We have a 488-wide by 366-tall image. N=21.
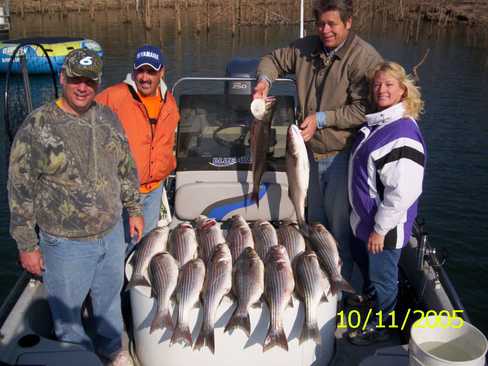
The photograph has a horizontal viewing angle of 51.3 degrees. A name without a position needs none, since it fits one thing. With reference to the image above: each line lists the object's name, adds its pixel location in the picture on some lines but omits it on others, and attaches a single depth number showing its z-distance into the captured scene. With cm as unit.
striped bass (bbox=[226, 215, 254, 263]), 379
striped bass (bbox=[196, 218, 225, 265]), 381
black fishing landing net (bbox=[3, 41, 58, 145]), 417
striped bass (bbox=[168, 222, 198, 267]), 377
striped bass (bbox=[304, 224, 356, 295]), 355
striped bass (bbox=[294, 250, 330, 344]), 330
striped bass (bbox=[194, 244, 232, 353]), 325
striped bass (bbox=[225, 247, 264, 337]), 325
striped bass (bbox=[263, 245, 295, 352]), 322
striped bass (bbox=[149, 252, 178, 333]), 329
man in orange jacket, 398
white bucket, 302
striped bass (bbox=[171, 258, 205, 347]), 324
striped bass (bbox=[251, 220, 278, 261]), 385
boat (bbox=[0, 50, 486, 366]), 336
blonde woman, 334
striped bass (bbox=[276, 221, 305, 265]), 383
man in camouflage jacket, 303
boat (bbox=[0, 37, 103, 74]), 2309
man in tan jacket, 400
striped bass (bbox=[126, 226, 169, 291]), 357
